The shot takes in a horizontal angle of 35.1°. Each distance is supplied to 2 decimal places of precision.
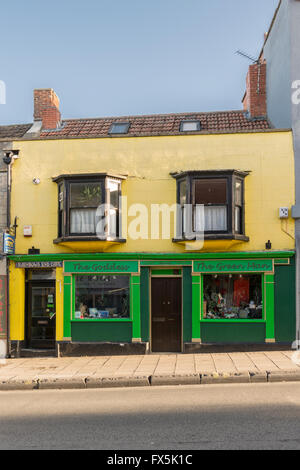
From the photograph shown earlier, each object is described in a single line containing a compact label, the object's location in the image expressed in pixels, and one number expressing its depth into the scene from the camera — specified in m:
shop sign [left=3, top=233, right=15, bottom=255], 14.18
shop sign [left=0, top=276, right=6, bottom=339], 14.69
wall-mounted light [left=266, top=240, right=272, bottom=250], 13.75
